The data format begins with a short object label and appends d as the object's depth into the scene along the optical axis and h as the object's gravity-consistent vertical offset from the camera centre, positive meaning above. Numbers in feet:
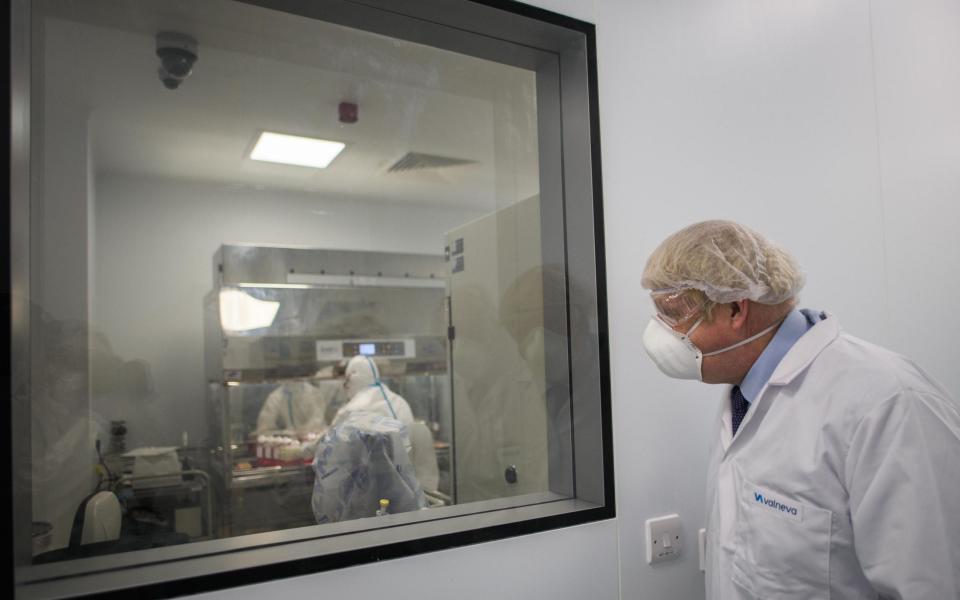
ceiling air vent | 5.89 +1.68
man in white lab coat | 3.03 -0.63
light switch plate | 4.42 -1.53
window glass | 3.32 +0.59
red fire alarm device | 5.25 +1.94
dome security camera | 4.14 +1.97
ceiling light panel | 5.39 +1.75
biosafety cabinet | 4.87 -0.08
